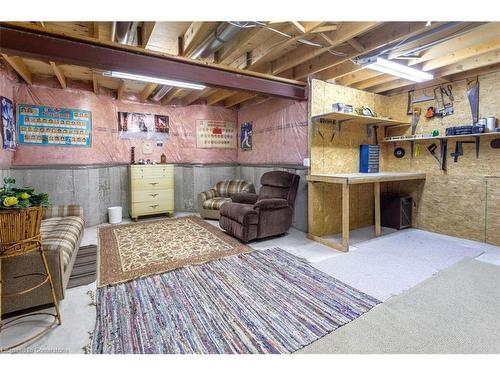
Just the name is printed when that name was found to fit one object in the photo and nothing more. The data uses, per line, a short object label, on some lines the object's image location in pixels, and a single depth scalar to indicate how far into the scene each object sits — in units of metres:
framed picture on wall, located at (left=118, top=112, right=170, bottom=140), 5.17
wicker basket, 1.66
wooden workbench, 3.23
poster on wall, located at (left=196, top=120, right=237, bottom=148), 5.86
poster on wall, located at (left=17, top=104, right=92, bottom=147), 4.14
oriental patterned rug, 2.71
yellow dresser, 4.95
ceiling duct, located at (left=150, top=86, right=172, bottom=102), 4.59
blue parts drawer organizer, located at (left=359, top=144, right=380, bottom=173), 4.25
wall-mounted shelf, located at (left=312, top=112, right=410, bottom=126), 3.63
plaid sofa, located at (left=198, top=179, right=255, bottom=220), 4.93
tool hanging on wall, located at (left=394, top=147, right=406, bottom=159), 4.64
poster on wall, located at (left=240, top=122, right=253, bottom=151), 5.61
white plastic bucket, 4.78
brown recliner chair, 3.56
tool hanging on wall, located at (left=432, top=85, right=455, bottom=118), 3.92
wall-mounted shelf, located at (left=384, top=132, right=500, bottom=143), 3.43
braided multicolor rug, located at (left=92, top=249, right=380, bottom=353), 1.65
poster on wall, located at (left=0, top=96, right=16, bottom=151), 3.51
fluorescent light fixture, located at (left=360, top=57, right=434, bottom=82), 2.92
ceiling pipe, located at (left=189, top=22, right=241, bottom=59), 2.29
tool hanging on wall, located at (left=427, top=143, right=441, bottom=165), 4.17
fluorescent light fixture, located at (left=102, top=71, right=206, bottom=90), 3.53
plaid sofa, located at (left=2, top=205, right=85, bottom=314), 1.86
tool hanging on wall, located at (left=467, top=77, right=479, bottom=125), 3.64
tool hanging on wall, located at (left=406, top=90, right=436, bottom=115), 4.19
